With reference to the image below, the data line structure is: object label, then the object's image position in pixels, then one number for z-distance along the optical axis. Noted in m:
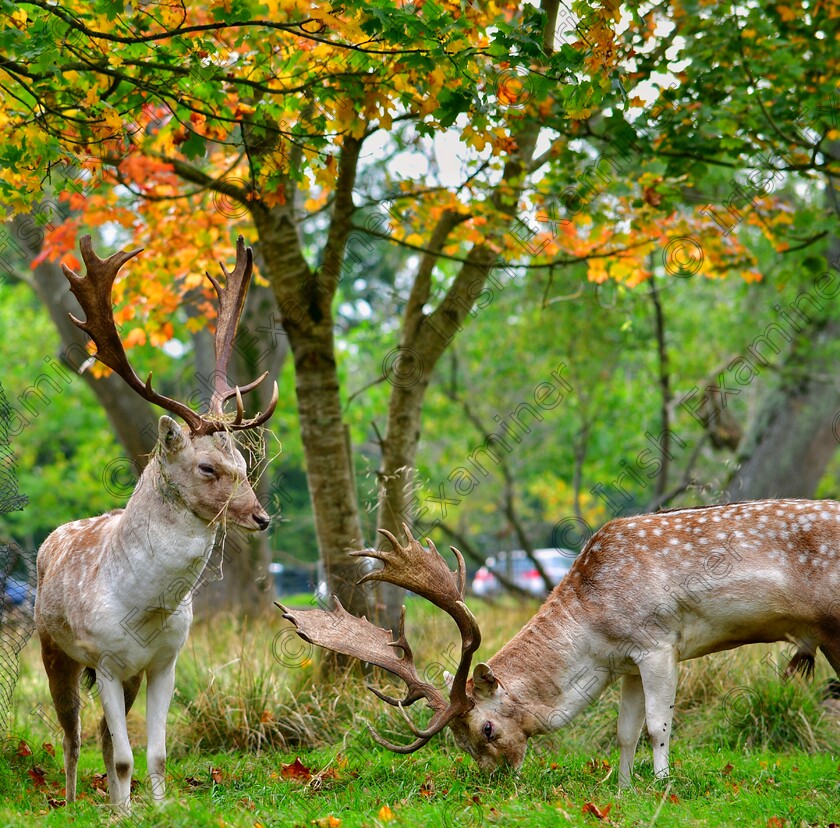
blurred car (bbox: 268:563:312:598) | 30.75
